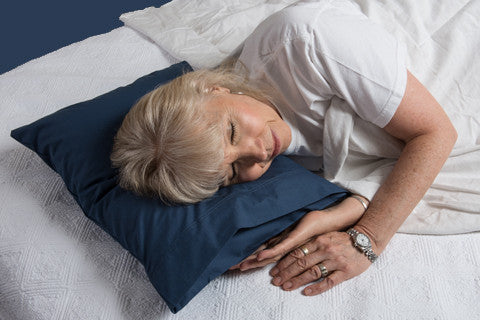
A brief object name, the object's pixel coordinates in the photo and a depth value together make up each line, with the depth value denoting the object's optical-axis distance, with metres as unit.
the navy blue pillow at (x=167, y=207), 1.08
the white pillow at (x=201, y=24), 1.75
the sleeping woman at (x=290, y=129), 1.15
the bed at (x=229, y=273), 1.13
